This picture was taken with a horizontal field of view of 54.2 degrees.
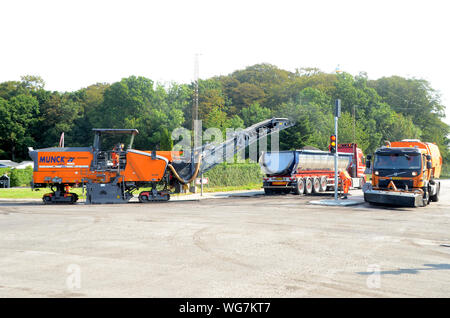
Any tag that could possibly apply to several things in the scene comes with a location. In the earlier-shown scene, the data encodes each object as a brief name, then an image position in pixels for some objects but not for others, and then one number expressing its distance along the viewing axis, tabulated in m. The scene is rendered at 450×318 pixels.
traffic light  22.81
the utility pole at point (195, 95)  28.30
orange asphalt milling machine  22.06
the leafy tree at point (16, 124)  77.06
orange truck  20.22
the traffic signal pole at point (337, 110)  22.86
